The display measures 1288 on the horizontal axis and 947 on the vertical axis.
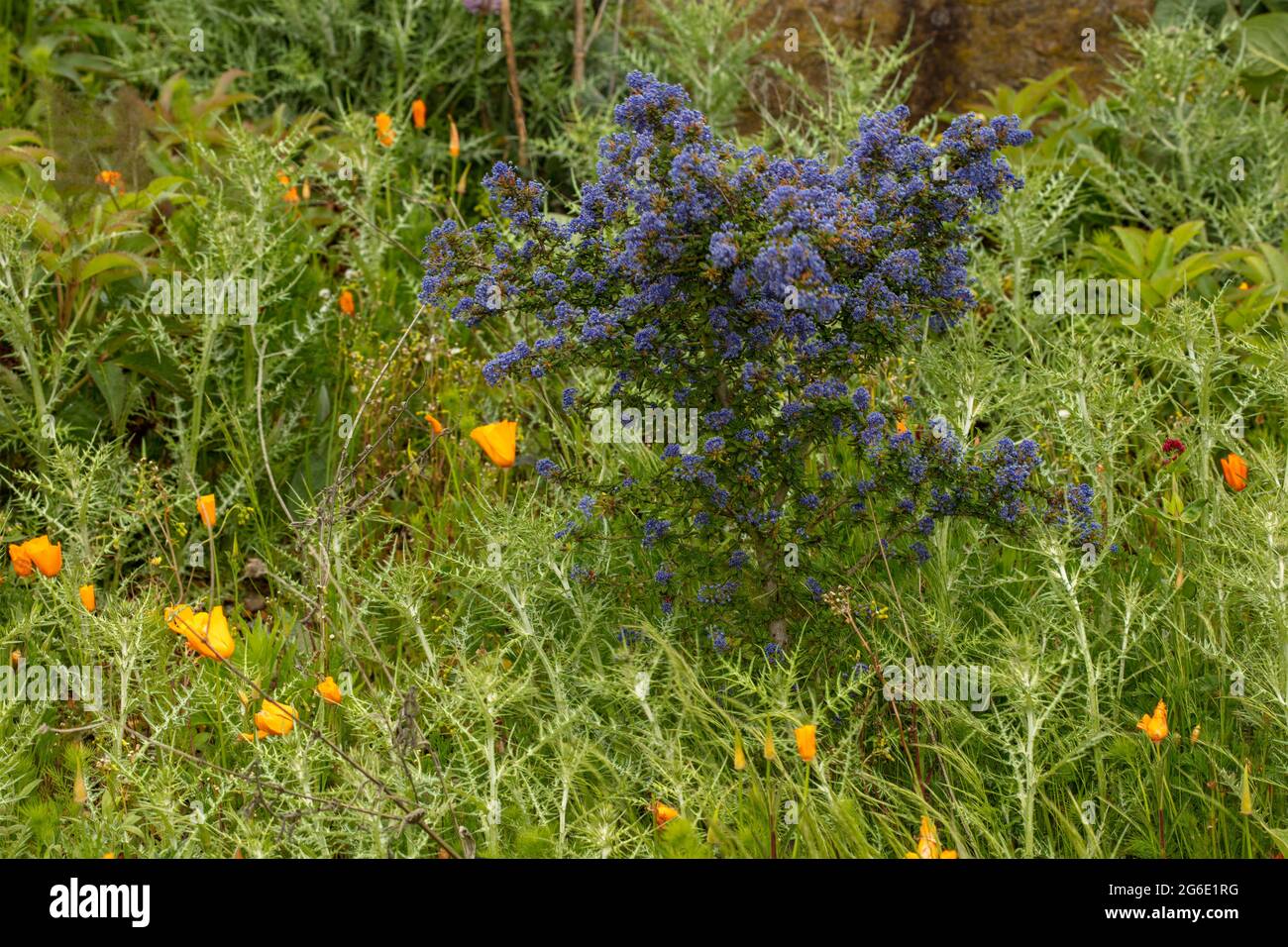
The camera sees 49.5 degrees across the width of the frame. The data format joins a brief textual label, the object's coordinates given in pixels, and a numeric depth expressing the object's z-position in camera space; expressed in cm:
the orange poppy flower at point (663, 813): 242
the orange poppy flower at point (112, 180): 409
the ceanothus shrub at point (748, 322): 266
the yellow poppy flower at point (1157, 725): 246
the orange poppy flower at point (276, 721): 254
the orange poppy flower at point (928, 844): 230
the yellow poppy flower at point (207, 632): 262
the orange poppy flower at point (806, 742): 228
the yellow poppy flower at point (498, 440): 304
